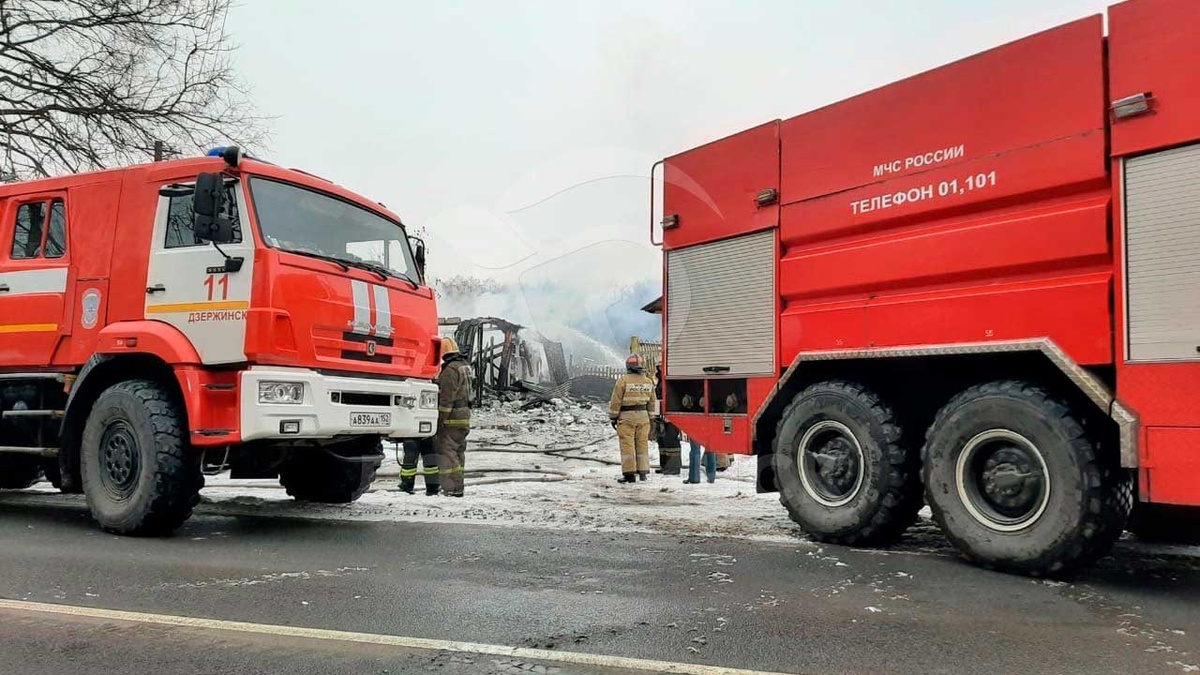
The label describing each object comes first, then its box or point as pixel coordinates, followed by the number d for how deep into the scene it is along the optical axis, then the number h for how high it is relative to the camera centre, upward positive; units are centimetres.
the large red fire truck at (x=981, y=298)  411 +77
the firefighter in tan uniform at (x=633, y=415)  984 -6
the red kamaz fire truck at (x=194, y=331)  563 +48
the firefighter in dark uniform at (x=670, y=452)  1089 -55
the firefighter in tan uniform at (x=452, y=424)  830 -21
